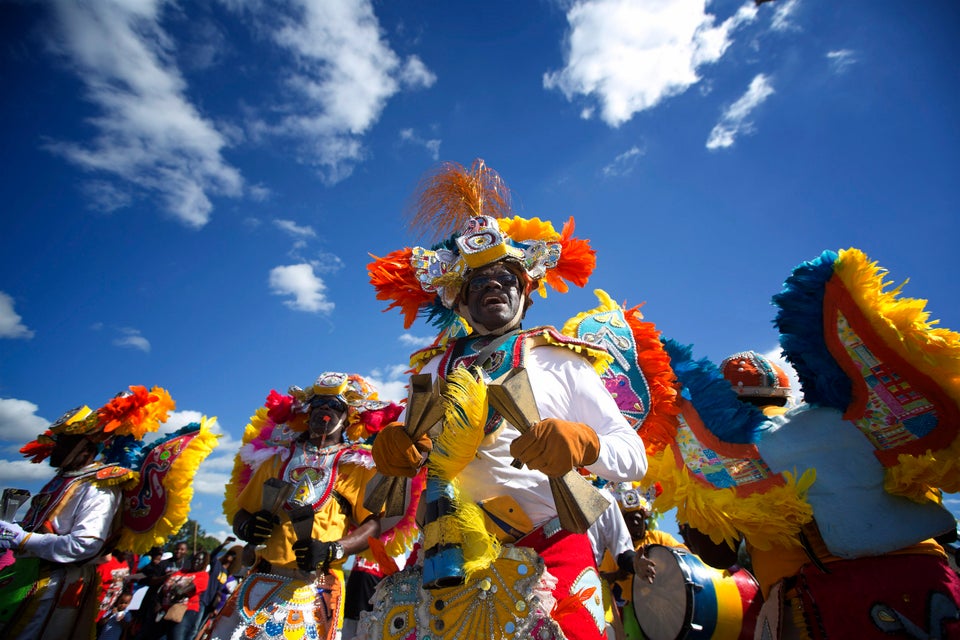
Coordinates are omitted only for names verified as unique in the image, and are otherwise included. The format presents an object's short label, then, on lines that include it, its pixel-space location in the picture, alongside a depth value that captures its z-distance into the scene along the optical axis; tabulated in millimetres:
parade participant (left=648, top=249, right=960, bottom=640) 2379
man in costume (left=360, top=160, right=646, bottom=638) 1538
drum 2902
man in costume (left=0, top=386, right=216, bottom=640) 3877
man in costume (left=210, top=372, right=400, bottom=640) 3143
